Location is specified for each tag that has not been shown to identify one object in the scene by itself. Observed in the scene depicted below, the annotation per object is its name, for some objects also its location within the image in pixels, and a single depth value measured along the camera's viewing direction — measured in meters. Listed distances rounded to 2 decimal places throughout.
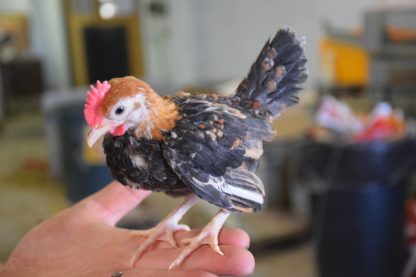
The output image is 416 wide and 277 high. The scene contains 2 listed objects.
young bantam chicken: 0.46
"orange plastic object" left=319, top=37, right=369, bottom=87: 1.71
